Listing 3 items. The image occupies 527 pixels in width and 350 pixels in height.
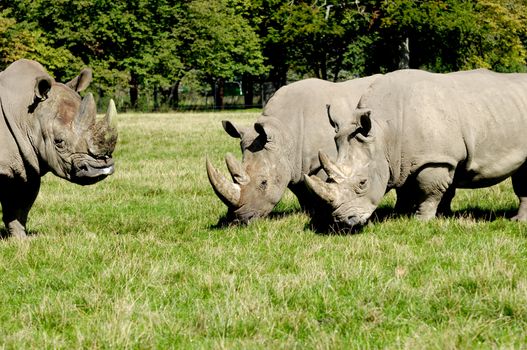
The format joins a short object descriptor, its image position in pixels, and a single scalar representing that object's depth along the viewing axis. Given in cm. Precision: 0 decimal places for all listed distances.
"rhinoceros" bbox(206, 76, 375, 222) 1664
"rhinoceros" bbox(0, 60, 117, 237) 1395
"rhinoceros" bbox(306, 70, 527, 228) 1552
